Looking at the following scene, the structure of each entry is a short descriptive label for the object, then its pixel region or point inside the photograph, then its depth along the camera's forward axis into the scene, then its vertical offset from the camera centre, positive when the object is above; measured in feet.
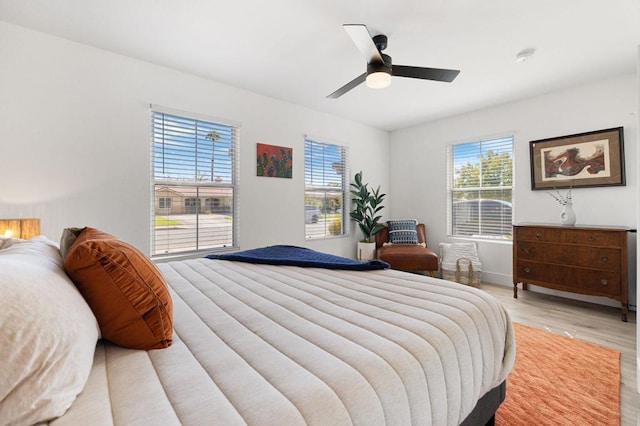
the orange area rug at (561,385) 5.06 -3.51
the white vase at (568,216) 10.68 -0.03
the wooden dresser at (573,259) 9.26 -1.56
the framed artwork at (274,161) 12.14 +2.44
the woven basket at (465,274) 13.51 -2.78
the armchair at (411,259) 13.11 -1.99
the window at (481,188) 13.47 +1.37
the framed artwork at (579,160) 10.46 +2.17
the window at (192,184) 9.96 +1.24
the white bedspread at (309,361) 2.10 -1.35
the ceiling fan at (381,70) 6.61 +3.88
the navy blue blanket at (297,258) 6.33 -1.05
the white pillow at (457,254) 13.69 -1.91
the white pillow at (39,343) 1.73 -0.87
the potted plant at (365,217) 15.17 -0.05
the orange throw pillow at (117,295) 2.79 -0.77
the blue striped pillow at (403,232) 15.06 -0.86
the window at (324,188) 14.10 +1.46
